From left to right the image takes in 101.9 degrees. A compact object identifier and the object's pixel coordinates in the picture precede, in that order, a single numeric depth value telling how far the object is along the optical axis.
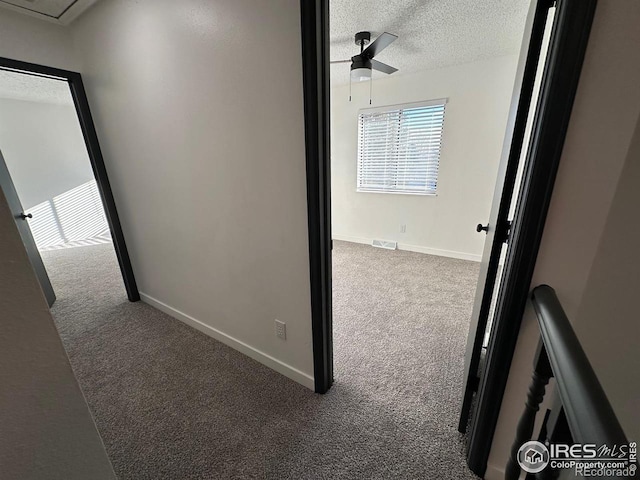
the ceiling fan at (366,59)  2.05
